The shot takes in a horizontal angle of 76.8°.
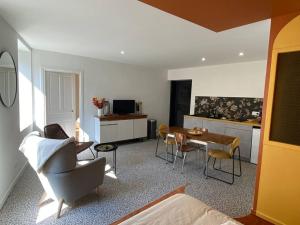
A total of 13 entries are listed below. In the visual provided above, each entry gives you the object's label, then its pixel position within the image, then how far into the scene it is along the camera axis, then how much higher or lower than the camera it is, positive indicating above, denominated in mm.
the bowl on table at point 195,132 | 3753 -689
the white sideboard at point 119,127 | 5082 -931
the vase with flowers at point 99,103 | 5141 -250
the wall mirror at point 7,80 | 2377 +145
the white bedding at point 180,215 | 1352 -884
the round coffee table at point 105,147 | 3259 -938
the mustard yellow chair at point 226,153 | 3175 -984
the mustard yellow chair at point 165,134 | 4094 -854
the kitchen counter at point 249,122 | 4140 -527
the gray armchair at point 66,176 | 2109 -969
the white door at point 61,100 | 4613 -187
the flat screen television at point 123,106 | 5594 -336
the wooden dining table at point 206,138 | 3262 -725
